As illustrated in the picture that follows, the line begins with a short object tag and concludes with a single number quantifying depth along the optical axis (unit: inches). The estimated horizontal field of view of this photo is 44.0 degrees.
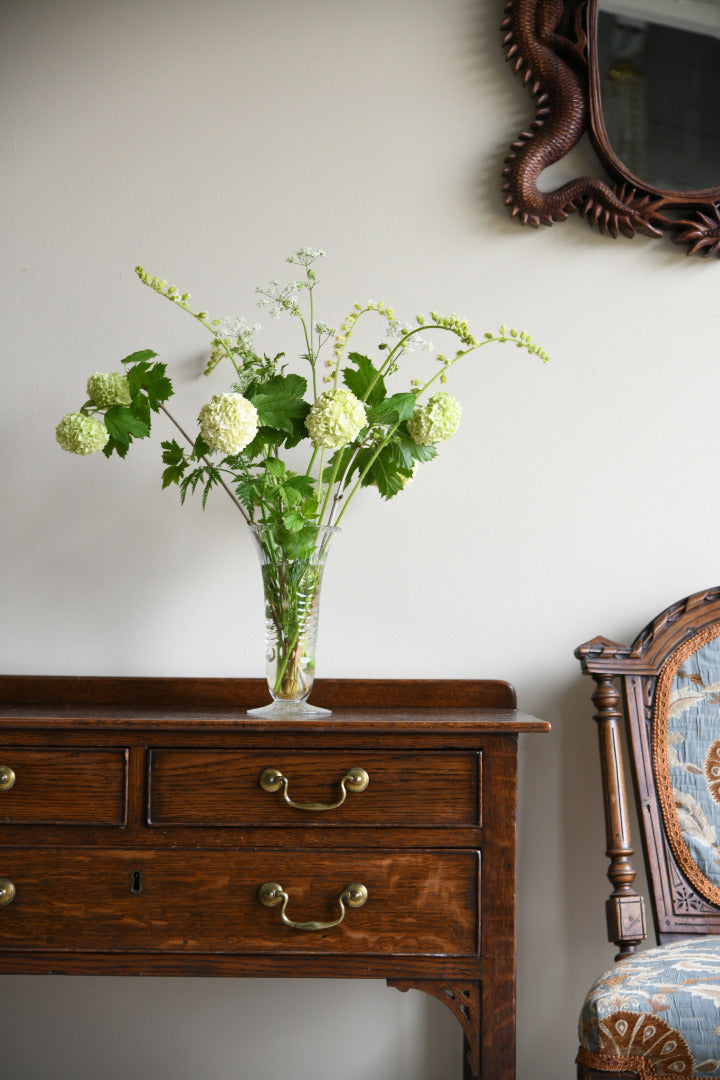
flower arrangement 56.4
